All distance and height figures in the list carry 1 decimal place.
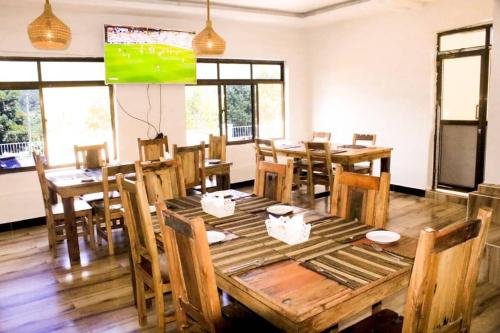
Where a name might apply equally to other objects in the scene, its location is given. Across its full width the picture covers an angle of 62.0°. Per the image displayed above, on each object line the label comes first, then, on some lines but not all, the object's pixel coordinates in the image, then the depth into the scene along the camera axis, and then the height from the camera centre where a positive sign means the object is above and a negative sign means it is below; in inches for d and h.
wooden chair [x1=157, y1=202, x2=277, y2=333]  61.2 -26.3
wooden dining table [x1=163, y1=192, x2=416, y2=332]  58.8 -25.4
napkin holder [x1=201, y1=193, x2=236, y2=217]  102.8 -22.0
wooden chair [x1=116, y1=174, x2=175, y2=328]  89.7 -31.1
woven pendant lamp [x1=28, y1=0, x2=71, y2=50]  115.7 +25.2
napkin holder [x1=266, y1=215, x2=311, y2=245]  81.8 -22.5
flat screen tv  212.7 +33.6
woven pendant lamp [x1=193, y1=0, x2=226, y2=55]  140.0 +25.2
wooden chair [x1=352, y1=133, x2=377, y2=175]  217.0 -15.4
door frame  202.8 +7.8
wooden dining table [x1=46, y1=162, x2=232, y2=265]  150.4 -26.1
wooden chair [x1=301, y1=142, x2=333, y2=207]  193.9 -24.9
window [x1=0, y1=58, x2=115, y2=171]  197.5 +5.7
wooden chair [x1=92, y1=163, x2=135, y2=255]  152.1 -33.8
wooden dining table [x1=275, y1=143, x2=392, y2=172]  191.9 -18.5
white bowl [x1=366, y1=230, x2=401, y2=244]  79.9 -24.0
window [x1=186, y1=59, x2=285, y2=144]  256.0 +10.4
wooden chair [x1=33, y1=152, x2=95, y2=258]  159.0 -35.6
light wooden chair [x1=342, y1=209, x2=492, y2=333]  53.4 -22.6
